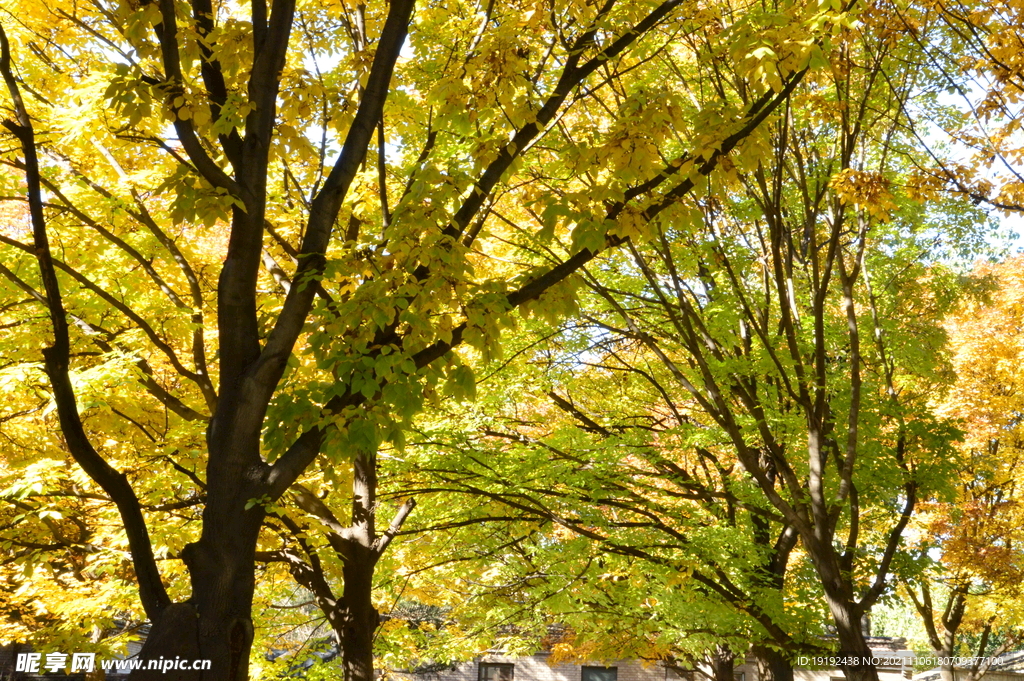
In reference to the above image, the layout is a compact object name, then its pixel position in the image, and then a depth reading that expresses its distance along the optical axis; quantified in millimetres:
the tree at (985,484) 14422
